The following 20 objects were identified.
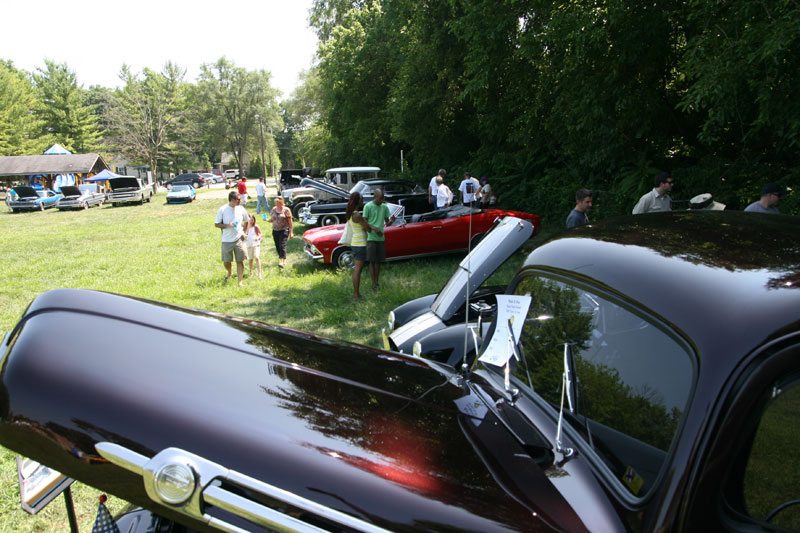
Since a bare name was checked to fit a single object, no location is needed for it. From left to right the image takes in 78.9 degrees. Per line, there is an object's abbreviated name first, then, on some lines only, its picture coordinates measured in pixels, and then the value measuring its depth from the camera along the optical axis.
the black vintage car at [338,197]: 15.52
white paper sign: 1.97
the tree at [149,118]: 49.59
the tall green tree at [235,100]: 64.81
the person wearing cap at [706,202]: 5.76
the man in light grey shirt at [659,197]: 6.98
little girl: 9.43
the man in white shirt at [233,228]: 8.80
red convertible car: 10.19
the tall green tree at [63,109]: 54.06
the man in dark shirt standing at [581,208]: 6.64
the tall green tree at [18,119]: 47.88
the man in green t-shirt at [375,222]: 7.89
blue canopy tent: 35.70
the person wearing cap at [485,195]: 13.36
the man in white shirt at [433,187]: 13.81
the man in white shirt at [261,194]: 16.70
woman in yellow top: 7.78
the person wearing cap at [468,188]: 13.69
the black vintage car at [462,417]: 1.21
